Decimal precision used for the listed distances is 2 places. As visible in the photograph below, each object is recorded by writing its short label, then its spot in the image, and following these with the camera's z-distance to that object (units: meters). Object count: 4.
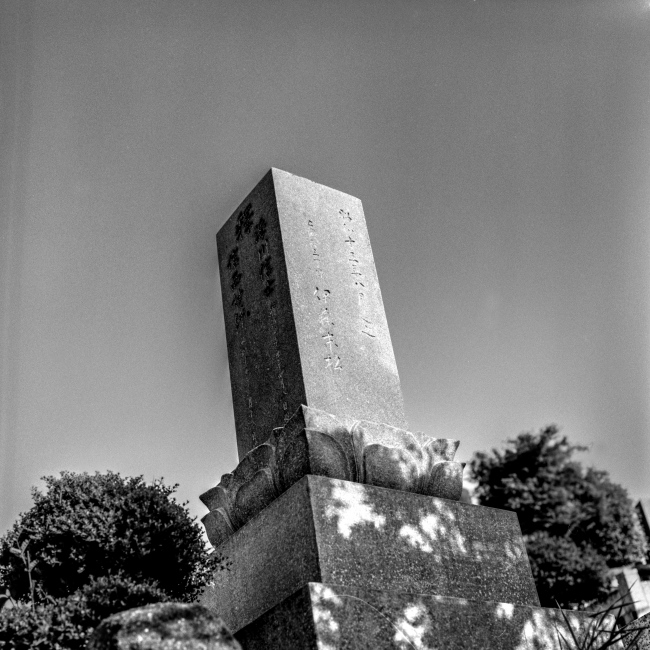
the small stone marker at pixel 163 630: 2.36
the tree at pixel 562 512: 15.13
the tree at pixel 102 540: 3.29
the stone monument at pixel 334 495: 3.40
